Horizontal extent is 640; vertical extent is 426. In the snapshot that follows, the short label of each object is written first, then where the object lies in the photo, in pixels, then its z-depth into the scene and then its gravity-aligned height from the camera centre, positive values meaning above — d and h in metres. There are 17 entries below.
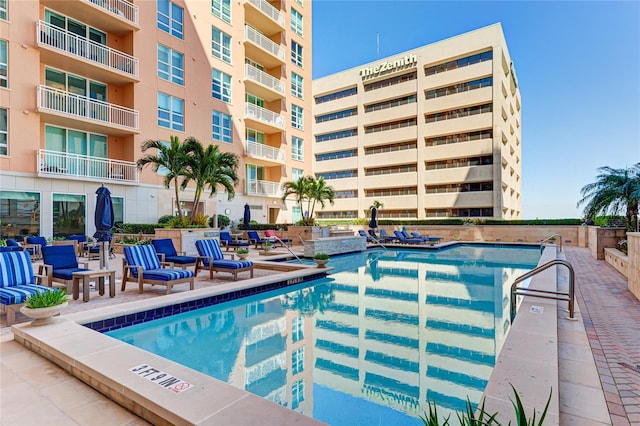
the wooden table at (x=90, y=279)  6.29 -1.27
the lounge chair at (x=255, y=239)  17.41 -1.34
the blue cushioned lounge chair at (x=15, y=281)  4.95 -1.12
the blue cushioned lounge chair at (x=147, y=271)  6.90 -1.21
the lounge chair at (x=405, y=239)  20.02 -1.60
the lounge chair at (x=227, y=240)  15.55 -1.28
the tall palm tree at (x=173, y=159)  14.64 +2.32
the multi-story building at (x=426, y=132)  31.06 +8.31
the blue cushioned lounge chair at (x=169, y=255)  8.59 -1.08
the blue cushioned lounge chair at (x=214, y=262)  8.50 -1.25
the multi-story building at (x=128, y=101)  13.95 +6.01
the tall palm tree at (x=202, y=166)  14.84 +2.03
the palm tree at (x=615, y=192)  11.69 +0.66
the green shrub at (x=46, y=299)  4.35 -1.12
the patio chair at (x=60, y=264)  6.49 -1.03
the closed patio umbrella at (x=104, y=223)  7.57 -0.22
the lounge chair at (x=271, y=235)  17.91 -1.21
